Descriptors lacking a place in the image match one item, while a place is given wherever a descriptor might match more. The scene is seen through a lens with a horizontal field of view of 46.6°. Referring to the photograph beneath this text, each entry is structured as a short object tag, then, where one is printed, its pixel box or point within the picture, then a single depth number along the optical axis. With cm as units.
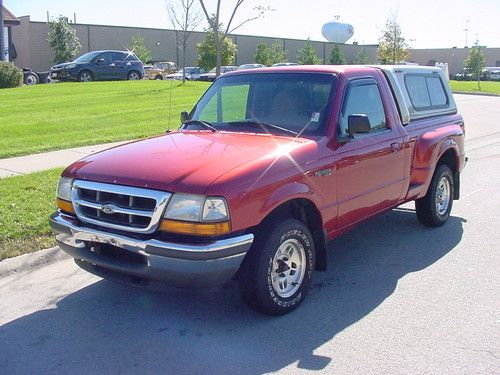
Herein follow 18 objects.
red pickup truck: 386
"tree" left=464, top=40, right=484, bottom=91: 5175
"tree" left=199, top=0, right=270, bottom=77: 1591
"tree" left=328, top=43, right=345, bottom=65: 5547
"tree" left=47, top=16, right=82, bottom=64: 4712
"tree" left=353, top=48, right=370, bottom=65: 5902
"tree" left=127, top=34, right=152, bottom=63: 5075
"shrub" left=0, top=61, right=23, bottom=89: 2266
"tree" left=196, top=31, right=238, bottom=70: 4203
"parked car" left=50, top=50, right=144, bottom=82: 2555
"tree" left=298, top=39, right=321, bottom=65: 5453
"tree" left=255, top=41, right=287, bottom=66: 5691
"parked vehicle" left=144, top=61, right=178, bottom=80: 4072
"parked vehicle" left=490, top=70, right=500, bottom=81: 6681
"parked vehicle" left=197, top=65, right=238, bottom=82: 4186
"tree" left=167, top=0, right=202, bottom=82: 2370
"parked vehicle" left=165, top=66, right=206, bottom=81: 4589
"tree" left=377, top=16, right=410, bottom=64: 3922
